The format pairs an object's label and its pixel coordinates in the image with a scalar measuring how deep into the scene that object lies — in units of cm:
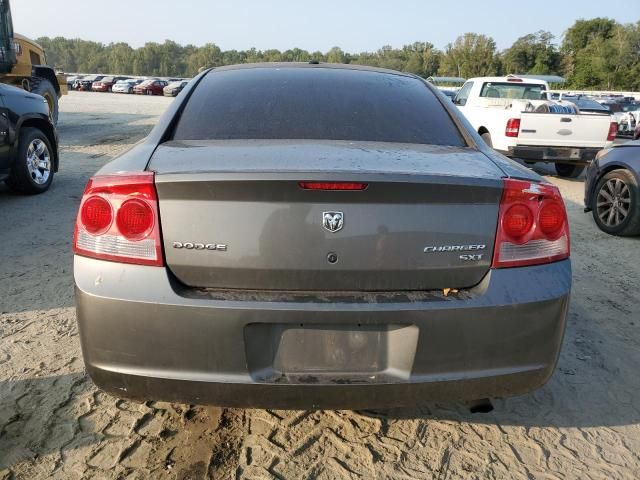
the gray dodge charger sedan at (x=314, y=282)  192
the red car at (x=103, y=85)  5644
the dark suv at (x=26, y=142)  640
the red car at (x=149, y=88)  5178
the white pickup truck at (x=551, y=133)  909
